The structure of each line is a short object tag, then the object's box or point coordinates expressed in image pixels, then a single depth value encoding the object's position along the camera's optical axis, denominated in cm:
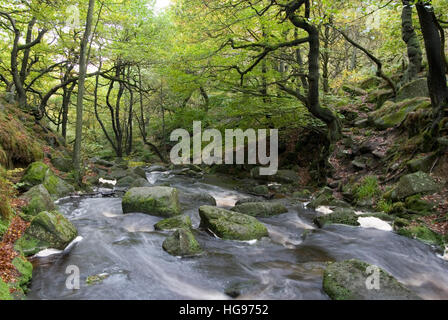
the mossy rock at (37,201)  589
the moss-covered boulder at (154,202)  729
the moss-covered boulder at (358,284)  351
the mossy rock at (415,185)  657
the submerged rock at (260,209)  791
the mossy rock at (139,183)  1147
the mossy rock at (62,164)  1060
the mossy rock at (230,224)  593
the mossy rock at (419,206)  625
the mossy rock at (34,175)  761
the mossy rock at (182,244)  506
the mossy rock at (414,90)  1067
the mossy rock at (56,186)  836
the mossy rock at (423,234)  546
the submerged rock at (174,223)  629
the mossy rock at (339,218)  679
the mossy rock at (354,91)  1484
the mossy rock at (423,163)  713
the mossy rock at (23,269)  368
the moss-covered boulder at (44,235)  462
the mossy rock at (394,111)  920
